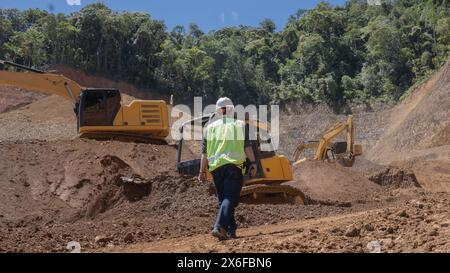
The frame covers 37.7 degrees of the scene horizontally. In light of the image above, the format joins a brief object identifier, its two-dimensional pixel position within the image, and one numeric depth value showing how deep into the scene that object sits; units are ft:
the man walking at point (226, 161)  22.11
